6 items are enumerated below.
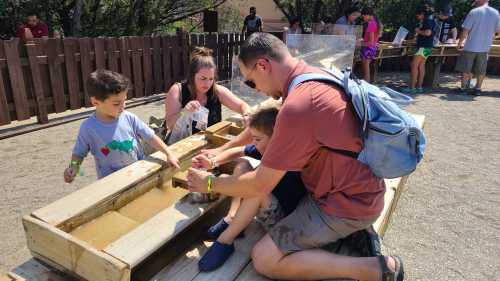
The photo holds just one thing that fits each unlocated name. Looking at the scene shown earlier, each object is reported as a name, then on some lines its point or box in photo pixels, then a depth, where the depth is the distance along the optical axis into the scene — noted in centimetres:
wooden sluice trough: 171
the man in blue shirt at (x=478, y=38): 821
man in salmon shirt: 169
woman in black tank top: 325
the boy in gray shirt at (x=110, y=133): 245
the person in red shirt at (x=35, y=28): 830
